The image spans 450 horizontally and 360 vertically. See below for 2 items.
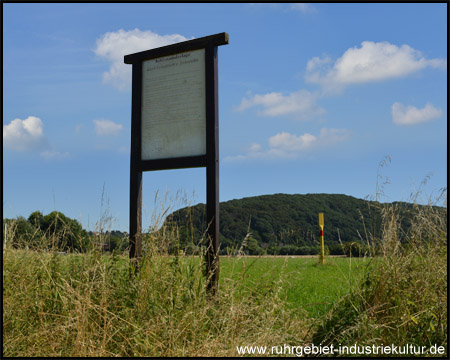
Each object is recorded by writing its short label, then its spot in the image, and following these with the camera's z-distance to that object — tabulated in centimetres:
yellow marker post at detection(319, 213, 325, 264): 1212
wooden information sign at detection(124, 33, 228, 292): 532
